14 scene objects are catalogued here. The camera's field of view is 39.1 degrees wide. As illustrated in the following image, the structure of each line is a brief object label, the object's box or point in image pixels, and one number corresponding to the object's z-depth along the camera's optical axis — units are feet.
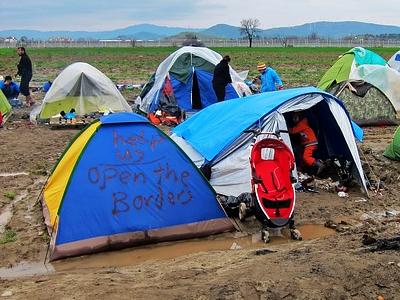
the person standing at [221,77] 51.80
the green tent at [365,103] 49.34
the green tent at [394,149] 37.22
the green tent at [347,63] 60.15
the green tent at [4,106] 53.57
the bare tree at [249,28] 370.94
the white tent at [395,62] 78.84
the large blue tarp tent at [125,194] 23.59
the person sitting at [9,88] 61.05
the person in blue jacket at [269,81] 50.72
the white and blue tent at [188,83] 56.13
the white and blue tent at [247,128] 29.71
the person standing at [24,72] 60.34
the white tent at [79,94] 51.90
